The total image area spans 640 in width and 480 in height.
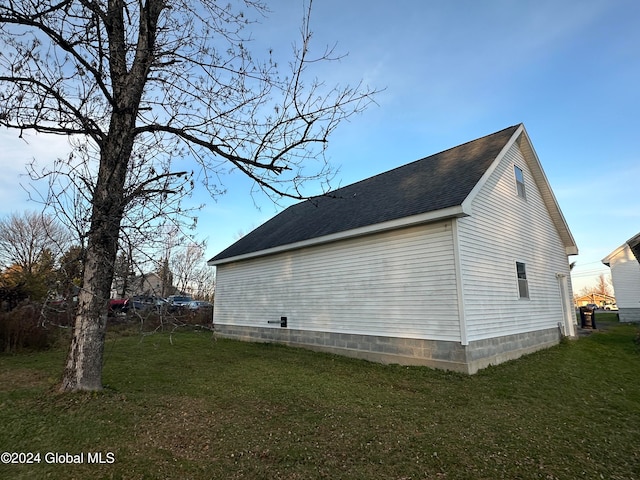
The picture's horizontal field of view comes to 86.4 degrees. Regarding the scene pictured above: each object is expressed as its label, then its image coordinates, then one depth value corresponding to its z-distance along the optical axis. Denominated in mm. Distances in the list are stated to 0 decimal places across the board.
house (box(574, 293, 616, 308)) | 64625
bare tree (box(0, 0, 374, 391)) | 4098
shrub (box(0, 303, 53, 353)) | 8989
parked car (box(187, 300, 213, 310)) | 26331
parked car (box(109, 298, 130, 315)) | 20391
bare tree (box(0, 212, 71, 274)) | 27297
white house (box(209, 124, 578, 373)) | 7762
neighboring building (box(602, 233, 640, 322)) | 22281
